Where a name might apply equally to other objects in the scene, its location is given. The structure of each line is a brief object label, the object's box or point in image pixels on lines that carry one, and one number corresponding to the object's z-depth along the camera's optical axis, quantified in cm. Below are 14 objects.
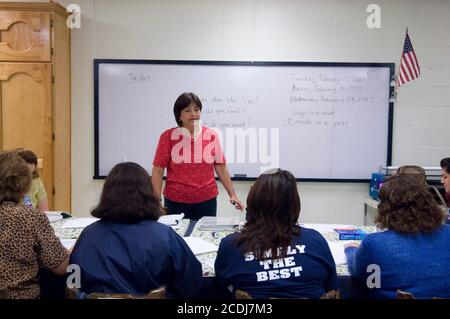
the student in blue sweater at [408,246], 140
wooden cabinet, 335
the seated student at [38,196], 268
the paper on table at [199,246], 187
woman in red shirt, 277
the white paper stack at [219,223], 229
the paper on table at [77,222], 228
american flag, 361
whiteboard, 374
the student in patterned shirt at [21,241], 150
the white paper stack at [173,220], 236
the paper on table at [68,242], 190
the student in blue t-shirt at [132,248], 138
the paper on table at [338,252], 175
